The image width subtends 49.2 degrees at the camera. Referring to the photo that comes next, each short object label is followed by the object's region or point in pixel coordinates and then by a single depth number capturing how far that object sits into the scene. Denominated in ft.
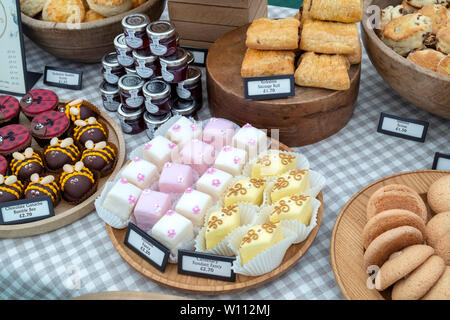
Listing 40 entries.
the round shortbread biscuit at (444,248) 4.60
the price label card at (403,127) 6.57
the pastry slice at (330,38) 6.32
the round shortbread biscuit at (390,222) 4.69
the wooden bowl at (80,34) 7.27
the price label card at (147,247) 5.06
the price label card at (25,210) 5.74
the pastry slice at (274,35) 6.36
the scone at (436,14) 6.42
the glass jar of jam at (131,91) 6.64
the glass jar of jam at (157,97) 6.49
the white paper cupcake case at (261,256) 4.79
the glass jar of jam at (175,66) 6.44
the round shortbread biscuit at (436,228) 4.81
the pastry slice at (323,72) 6.22
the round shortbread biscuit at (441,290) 4.16
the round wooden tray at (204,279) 4.93
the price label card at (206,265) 4.93
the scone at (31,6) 7.61
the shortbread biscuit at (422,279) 4.20
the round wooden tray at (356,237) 4.69
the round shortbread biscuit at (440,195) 5.24
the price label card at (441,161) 5.98
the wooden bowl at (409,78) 5.66
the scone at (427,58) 5.87
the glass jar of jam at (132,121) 6.89
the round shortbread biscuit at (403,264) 4.28
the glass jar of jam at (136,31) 6.40
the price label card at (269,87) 6.25
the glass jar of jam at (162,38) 6.27
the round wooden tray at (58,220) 5.78
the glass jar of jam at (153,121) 6.68
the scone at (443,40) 6.02
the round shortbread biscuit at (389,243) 4.45
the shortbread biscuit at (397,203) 5.05
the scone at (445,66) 5.73
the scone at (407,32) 6.16
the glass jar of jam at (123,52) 6.75
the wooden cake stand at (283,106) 6.29
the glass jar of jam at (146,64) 6.51
